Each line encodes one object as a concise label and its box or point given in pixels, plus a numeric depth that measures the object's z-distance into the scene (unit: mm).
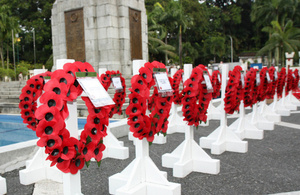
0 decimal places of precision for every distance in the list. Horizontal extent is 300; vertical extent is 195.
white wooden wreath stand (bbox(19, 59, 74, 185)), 3957
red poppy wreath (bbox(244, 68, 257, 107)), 6141
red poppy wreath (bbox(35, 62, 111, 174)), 2307
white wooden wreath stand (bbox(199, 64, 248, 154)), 5199
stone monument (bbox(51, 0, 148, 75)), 11414
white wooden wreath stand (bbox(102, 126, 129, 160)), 5004
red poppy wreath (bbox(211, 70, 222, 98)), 8104
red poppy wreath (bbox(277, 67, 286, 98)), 9008
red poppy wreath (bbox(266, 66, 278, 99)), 7680
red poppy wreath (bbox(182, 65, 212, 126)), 4273
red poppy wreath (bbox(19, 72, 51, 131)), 4059
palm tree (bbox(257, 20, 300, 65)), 36281
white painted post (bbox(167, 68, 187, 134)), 7070
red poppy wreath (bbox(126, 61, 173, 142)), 3229
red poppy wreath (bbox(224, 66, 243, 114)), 5355
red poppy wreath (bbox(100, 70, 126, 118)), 5359
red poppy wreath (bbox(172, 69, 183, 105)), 7002
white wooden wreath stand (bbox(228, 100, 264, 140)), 6246
